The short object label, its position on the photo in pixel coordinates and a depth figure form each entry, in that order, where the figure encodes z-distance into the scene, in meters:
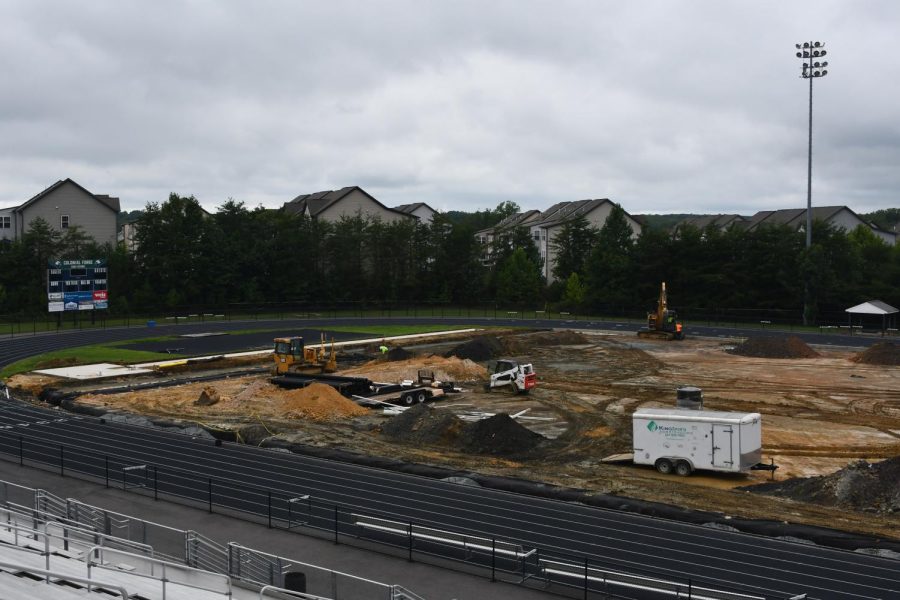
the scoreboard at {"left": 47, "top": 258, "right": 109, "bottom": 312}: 72.00
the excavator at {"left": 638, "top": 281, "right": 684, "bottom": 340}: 75.00
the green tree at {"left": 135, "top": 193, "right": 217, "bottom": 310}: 98.94
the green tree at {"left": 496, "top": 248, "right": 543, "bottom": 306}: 110.38
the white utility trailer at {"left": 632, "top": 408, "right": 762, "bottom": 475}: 28.80
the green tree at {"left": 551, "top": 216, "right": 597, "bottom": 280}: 118.06
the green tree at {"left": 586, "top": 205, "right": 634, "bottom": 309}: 100.94
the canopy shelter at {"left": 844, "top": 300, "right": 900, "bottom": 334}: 78.31
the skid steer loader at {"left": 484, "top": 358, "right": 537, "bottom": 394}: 46.25
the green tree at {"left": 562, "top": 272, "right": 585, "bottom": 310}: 104.07
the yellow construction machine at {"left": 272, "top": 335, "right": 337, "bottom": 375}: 50.94
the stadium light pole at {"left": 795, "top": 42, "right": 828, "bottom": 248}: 82.75
